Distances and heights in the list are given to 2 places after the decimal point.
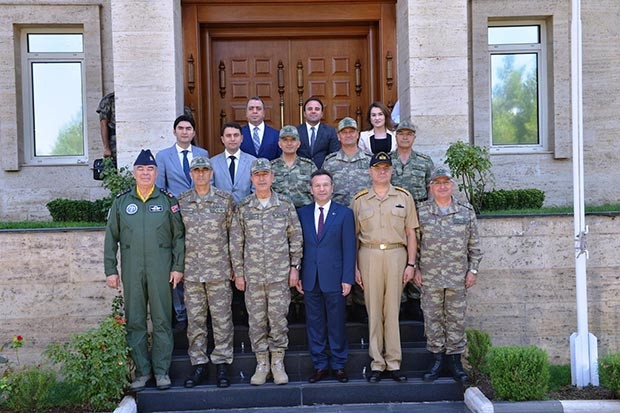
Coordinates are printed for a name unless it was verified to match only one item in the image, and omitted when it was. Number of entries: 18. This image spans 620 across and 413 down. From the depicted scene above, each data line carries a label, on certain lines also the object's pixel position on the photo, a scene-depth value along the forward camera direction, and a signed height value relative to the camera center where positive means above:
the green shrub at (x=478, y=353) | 6.31 -1.66
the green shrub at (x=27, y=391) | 5.74 -1.76
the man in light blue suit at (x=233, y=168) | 6.26 +0.16
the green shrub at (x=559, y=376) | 6.28 -1.98
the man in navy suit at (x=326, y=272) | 5.80 -0.78
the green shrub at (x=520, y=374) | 5.62 -1.68
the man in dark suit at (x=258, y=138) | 6.75 +0.48
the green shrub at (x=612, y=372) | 5.73 -1.72
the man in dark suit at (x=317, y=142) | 6.78 +0.42
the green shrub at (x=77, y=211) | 8.41 -0.29
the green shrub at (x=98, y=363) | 5.57 -1.49
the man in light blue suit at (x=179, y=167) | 6.38 +0.19
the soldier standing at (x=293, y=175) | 6.30 +0.08
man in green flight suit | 5.73 -0.64
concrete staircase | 5.77 -1.85
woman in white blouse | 6.59 +0.49
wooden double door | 9.09 +1.62
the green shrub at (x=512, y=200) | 8.27 -0.27
